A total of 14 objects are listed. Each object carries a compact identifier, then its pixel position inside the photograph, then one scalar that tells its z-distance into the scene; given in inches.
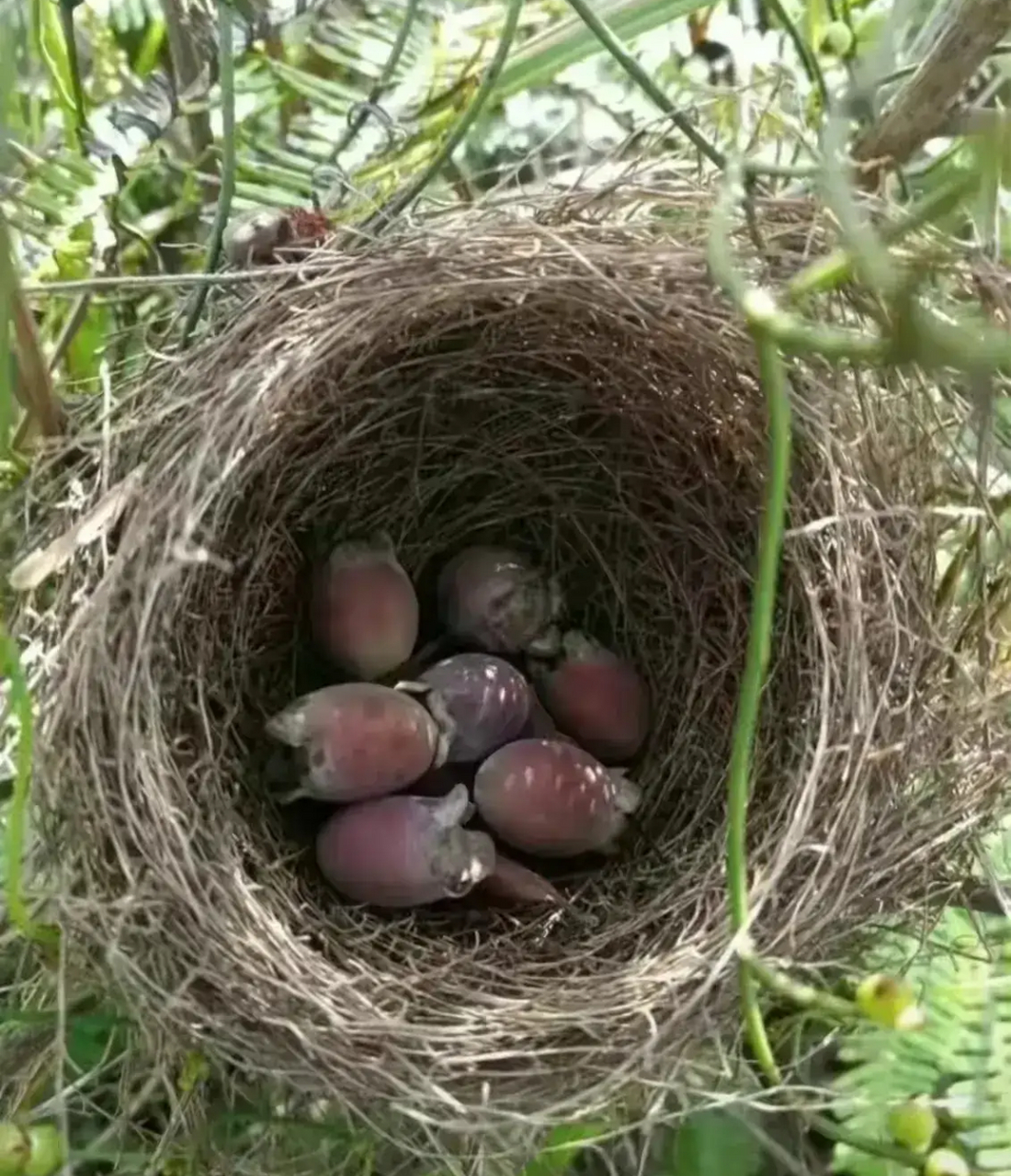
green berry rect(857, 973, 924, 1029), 4.0
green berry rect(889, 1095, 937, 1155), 5.1
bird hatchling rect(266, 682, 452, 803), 5.7
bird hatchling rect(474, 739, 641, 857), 6.0
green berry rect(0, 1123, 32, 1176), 4.7
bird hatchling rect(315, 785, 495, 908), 5.7
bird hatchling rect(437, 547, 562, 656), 6.3
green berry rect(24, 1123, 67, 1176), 4.7
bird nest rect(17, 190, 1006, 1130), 4.6
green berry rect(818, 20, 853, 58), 5.5
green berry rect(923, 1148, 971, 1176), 5.0
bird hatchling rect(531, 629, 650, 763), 6.3
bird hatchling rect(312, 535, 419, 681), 6.0
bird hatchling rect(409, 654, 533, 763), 6.1
